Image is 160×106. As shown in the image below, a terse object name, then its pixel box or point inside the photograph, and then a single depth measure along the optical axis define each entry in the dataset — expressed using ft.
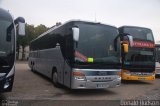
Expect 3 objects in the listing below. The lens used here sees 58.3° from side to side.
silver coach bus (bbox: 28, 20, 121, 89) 19.31
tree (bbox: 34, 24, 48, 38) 109.26
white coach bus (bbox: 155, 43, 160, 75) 37.87
